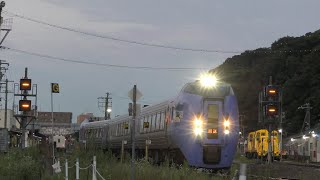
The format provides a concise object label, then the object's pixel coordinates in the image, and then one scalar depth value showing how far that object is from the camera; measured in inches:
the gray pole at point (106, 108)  3758.1
